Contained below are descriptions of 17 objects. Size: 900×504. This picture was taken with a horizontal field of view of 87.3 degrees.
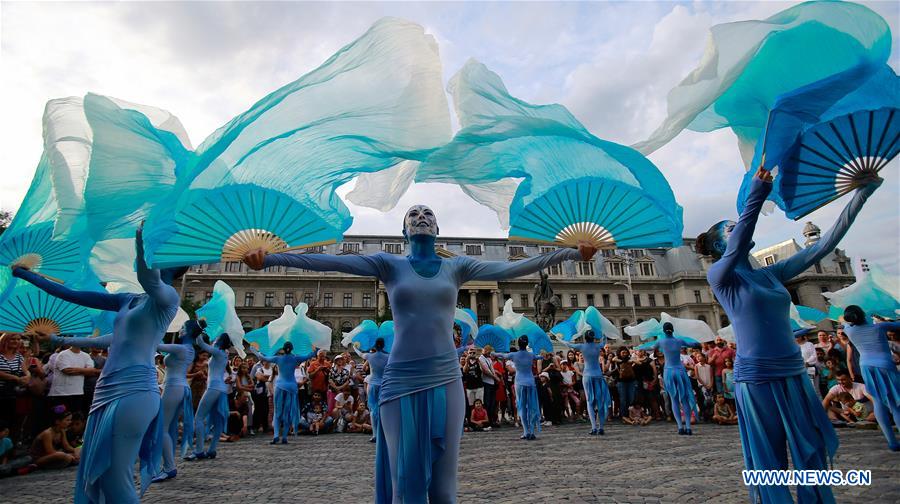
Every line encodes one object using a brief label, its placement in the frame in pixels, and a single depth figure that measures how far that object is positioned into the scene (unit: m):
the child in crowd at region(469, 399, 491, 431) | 12.22
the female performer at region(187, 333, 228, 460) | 8.29
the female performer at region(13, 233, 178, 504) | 3.33
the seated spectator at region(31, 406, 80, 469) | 7.49
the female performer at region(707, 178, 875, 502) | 3.37
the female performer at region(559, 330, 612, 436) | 10.48
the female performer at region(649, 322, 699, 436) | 10.16
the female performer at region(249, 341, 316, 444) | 10.38
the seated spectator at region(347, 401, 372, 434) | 12.50
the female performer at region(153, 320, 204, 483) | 6.66
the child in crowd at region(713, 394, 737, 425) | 11.44
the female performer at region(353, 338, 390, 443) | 9.83
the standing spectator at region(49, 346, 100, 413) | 8.13
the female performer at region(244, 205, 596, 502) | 2.92
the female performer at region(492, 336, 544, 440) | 10.16
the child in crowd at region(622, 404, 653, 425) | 12.28
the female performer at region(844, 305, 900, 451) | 6.96
